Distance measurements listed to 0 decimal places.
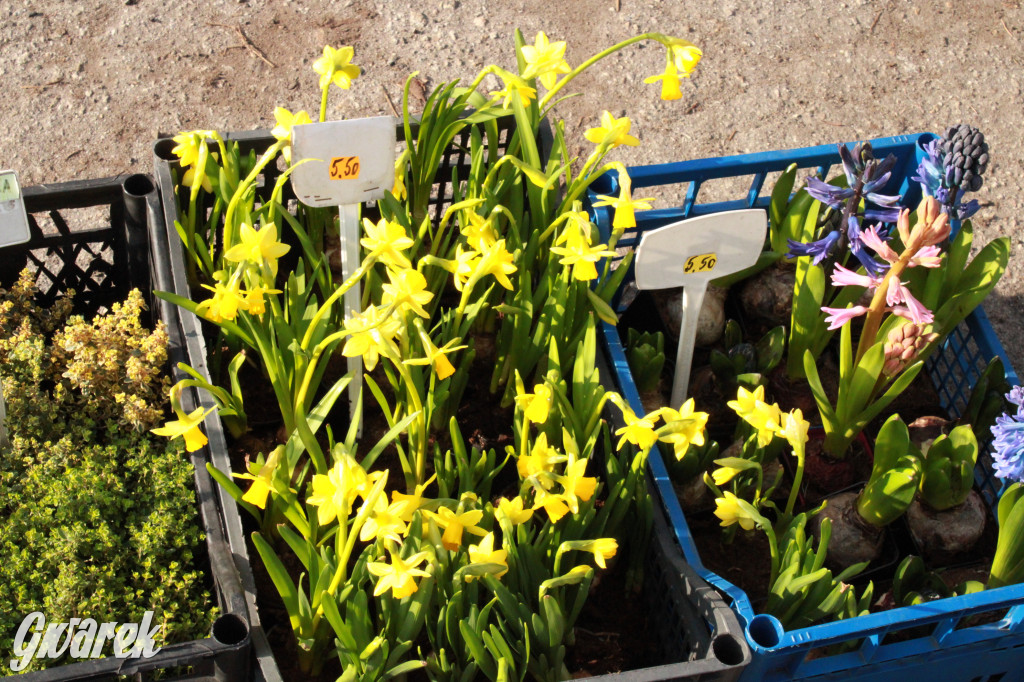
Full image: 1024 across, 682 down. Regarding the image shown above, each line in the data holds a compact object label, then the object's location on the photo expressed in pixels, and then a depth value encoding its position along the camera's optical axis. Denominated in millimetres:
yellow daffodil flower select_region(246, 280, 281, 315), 1547
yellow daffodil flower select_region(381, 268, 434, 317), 1464
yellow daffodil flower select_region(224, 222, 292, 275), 1538
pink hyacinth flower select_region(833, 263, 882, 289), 1839
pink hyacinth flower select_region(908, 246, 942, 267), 1758
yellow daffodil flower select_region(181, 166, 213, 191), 1981
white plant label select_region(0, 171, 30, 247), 1650
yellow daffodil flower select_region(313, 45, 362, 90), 1848
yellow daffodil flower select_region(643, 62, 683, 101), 1801
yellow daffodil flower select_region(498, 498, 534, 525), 1502
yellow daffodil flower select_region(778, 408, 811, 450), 1590
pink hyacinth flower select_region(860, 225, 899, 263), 1816
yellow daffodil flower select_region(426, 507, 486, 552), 1467
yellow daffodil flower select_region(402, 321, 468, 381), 1505
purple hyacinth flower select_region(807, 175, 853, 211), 1997
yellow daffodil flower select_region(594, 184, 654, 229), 1735
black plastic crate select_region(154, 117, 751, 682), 1509
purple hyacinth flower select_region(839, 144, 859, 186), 1997
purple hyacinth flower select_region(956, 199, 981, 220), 2029
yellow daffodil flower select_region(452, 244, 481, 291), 1632
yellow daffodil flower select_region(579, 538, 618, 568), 1503
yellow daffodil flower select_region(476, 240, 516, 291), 1611
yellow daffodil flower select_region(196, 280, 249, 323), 1515
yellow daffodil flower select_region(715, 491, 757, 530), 1621
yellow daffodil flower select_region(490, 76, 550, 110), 1842
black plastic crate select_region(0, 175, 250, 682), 1480
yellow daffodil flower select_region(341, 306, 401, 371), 1435
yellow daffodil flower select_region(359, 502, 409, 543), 1337
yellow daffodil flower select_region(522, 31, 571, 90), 1837
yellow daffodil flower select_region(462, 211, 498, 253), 1688
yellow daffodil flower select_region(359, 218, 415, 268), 1509
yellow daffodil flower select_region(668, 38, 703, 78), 1801
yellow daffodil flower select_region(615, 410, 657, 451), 1496
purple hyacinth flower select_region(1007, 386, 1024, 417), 1673
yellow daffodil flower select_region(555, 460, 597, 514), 1506
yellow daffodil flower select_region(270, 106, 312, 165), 1753
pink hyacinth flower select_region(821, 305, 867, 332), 1799
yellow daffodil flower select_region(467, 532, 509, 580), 1424
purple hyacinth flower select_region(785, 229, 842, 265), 2037
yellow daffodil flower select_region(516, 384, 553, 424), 1533
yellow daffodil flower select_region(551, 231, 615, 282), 1647
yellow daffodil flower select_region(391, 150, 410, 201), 1940
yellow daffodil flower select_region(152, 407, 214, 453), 1450
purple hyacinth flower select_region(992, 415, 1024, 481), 1656
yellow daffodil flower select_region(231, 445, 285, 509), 1458
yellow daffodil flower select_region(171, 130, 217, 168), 1873
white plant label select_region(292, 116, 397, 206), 1641
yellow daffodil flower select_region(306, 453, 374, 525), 1343
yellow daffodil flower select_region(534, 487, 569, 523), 1497
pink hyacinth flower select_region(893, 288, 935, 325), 1770
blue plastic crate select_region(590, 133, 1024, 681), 1579
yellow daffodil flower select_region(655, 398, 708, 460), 1527
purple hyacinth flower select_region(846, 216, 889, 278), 1956
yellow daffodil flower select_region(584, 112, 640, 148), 1854
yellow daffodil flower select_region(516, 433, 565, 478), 1515
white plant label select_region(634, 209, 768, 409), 1768
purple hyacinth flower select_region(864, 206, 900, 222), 2021
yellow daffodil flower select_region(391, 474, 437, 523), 1369
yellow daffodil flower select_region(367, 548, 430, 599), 1317
